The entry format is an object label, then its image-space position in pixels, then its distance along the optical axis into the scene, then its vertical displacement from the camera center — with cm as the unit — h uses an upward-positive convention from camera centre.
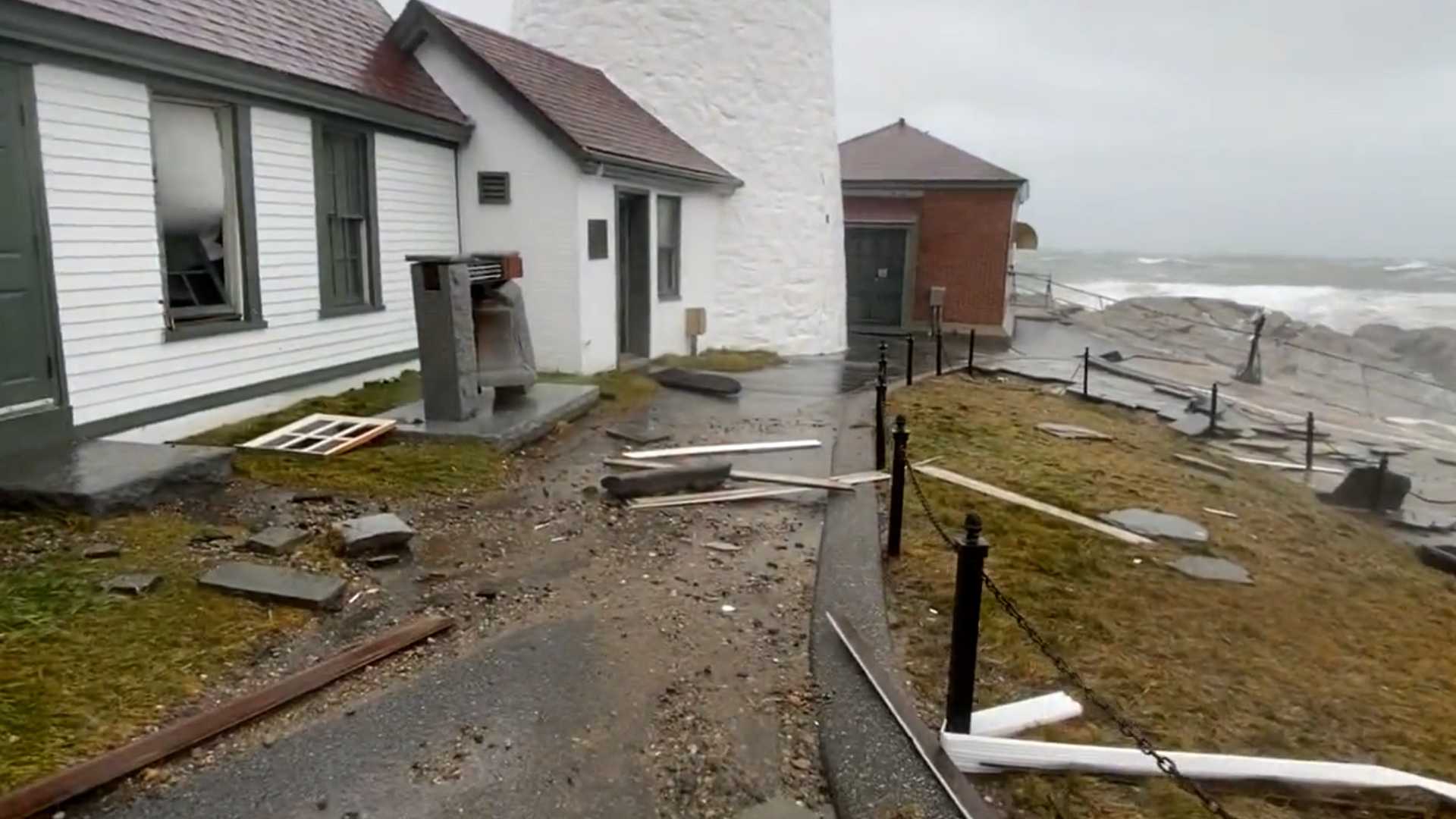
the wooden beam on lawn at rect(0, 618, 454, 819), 306 -176
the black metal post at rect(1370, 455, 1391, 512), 975 -236
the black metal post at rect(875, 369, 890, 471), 795 -144
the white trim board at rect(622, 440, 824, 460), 789 -166
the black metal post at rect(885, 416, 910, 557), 584 -139
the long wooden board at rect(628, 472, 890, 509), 671 -173
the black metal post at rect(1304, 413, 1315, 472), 1114 -211
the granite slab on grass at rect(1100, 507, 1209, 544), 706 -200
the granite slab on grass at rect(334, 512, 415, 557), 539 -160
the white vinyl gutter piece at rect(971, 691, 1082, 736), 384 -188
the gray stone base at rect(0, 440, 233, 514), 556 -137
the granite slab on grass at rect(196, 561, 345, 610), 470 -167
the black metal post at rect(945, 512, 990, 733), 354 -139
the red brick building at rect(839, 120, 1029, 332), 2125 +65
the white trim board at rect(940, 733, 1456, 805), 354 -189
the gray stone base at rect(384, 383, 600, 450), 785 -142
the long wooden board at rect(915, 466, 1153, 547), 685 -187
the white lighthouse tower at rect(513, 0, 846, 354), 1591 +276
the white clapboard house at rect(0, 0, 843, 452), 646 +58
